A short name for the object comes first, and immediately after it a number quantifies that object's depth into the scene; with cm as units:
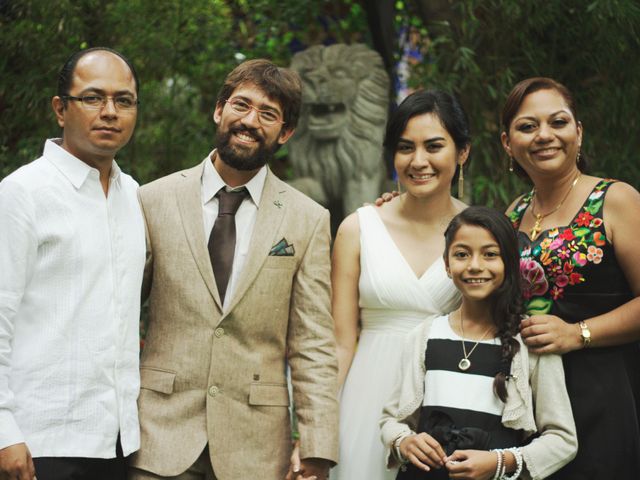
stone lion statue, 588
